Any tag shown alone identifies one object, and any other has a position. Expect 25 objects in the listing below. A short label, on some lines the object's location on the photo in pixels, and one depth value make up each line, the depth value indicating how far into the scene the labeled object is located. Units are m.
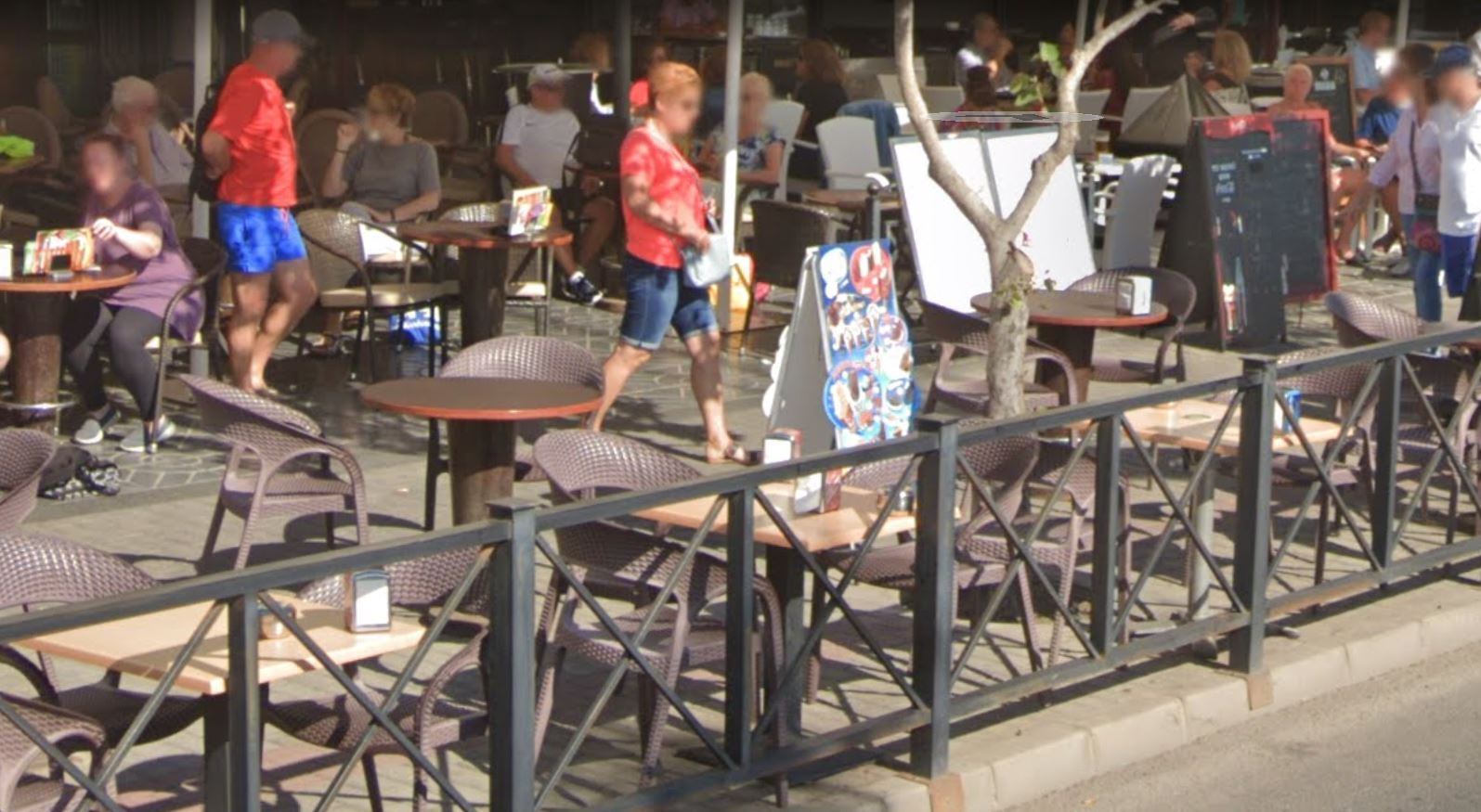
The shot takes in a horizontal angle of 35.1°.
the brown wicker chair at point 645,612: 5.87
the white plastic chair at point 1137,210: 14.34
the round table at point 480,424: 7.82
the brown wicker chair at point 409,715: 5.49
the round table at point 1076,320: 10.11
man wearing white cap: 14.45
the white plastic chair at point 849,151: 15.62
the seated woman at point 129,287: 10.02
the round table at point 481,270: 11.61
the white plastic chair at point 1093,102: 18.44
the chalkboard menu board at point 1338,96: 18.11
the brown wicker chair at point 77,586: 5.35
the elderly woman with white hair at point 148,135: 12.89
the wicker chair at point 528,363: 8.56
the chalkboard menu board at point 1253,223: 13.51
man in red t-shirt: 10.49
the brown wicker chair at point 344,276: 11.62
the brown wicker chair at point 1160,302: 10.79
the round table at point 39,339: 9.78
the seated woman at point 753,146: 14.91
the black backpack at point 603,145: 14.52
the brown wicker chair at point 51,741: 4.86
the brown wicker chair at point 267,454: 7.77
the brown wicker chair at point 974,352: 9.70
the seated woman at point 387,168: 12.90
